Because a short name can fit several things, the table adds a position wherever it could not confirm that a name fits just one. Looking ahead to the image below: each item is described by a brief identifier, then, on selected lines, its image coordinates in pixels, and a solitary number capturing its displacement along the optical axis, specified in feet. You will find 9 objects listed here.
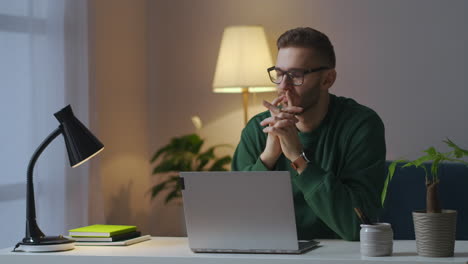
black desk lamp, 13.04
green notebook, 13.28
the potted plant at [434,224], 11.90
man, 13.50
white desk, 11.91
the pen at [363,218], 12.28
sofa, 16.84
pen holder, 12.01
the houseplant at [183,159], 19.73
